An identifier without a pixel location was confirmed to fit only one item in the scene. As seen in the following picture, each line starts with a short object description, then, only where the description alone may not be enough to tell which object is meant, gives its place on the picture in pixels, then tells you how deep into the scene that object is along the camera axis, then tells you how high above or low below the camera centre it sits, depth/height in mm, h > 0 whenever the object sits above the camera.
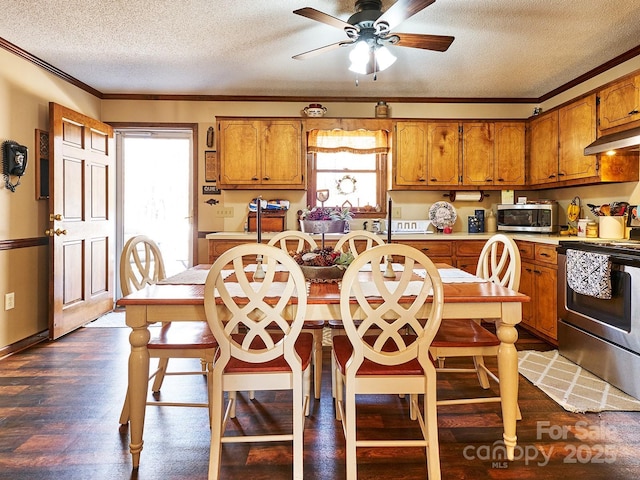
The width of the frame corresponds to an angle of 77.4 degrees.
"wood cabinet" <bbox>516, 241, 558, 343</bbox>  3316 -481
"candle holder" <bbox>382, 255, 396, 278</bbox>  2209 -223
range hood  2852 +679
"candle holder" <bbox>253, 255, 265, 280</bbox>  2009 -210
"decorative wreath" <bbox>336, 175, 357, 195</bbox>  4711 +552
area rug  2295 -984
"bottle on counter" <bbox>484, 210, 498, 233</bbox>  4621 +105
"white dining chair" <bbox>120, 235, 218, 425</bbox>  1931 -540
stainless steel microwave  3967 +154
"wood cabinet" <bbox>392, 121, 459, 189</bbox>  4355 +853
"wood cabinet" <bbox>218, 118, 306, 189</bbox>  4277 +864
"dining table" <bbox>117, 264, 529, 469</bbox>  1727 -369
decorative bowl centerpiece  2090 -179
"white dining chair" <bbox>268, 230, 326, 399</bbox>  2320 -664
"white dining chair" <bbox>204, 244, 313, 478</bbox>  1542 -475
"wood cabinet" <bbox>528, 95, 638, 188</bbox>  3344 +758
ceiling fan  2219 +1223
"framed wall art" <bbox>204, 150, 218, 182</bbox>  4691 +782
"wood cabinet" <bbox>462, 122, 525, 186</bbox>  4367 +867
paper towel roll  4609 +416
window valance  4492 +1025
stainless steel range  2432 -605
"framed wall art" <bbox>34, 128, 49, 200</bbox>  3562 +613
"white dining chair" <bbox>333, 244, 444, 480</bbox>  1542 -492
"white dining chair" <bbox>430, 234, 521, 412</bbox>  1937 -529
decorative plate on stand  4605 +208
